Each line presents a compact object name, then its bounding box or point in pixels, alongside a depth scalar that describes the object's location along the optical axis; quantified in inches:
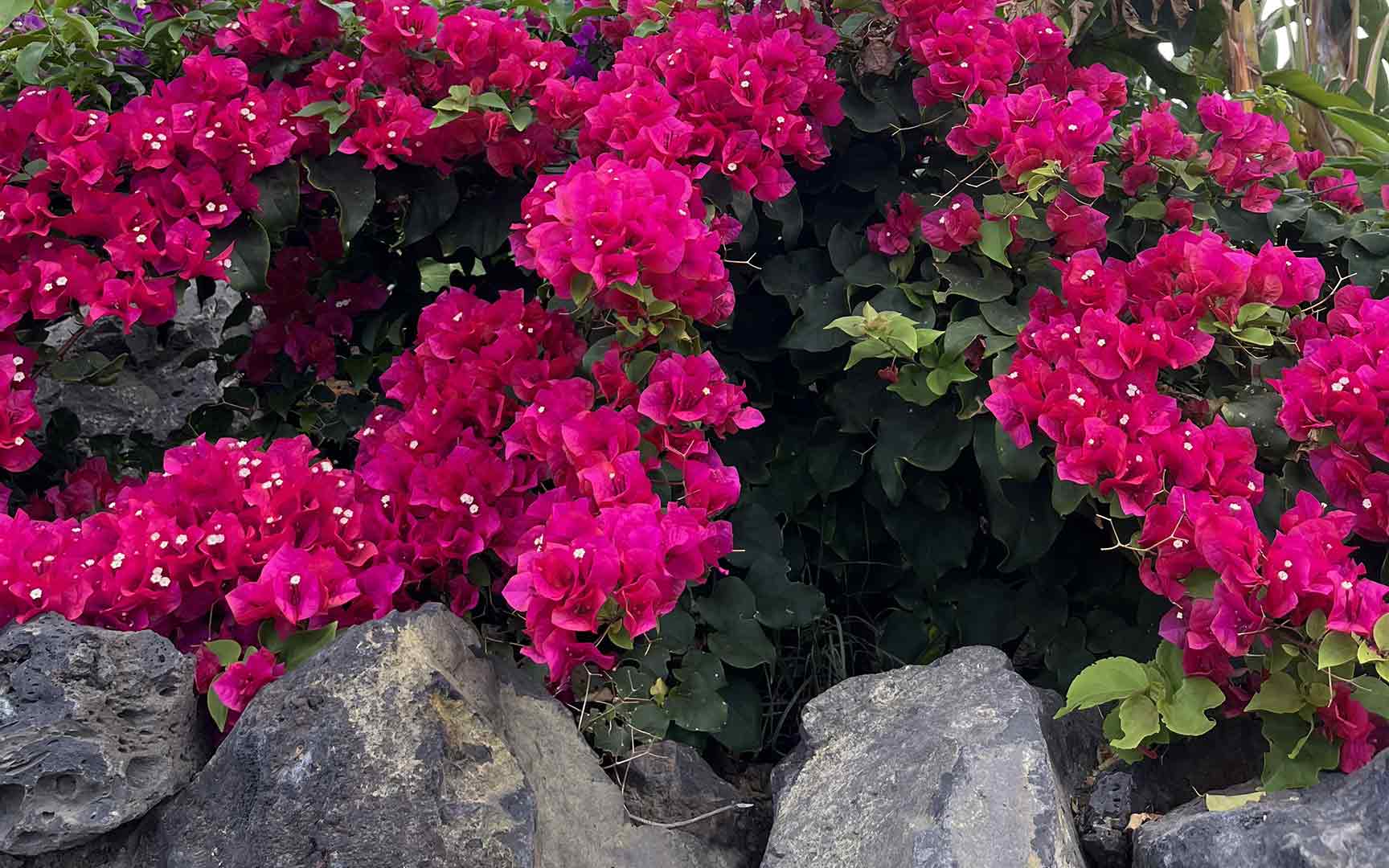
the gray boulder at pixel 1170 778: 35.5
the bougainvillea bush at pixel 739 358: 34.5
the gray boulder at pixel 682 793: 36.5
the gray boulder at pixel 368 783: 31.8
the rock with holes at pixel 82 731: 32.2
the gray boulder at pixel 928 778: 32.4
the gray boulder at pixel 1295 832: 31.3
